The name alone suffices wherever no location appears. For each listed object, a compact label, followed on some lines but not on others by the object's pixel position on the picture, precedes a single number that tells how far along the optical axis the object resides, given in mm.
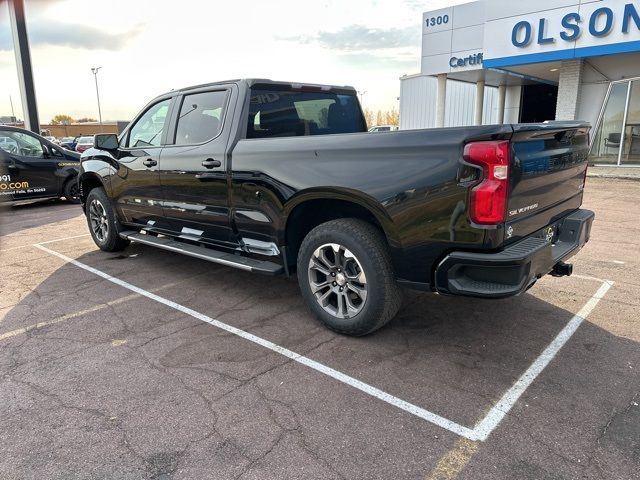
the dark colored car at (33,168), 10141
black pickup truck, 2871
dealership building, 15250
